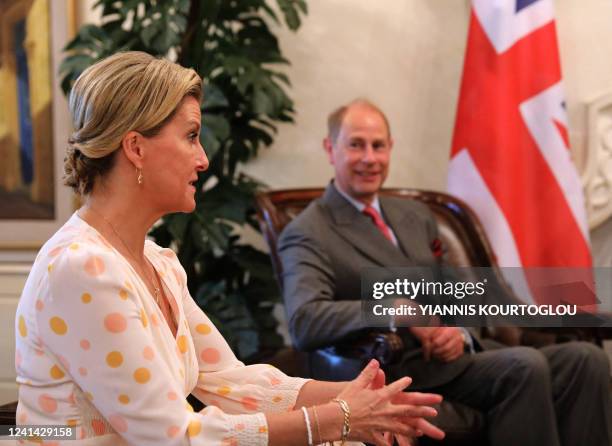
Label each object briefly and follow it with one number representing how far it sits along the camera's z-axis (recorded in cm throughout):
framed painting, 411
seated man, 256
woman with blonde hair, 141
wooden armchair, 253
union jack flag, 350
